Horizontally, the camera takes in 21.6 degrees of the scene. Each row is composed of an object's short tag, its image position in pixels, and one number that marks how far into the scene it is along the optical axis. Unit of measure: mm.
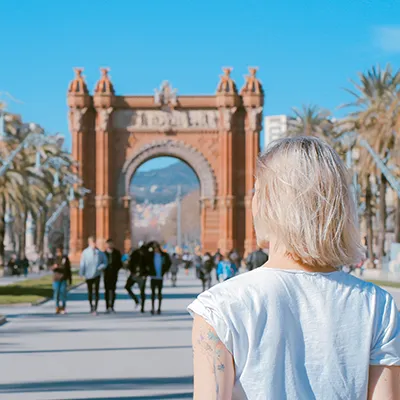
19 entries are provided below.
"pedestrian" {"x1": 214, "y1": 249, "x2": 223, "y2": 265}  42550
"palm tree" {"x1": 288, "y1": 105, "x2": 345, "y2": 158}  66688
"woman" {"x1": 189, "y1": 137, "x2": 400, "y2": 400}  3041
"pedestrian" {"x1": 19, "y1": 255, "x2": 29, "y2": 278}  57844
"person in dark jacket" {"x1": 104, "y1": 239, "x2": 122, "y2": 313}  24016
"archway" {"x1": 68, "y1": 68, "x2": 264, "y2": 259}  76625
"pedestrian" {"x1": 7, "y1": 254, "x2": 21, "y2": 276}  57744
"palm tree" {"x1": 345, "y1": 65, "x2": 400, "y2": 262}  42281
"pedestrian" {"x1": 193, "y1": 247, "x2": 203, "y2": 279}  47875
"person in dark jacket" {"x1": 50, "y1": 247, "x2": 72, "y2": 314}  24516
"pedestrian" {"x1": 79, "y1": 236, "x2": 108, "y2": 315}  23797
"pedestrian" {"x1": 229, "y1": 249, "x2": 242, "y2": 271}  54344
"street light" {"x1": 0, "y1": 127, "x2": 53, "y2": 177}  49672
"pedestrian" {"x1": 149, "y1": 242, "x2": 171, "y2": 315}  24500
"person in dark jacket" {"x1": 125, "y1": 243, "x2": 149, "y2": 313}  24688
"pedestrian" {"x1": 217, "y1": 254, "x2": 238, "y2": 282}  29797
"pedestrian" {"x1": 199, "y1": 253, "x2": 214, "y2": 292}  36188
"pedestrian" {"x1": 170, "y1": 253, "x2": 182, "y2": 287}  44891
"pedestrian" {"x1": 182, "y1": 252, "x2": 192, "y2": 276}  70312
